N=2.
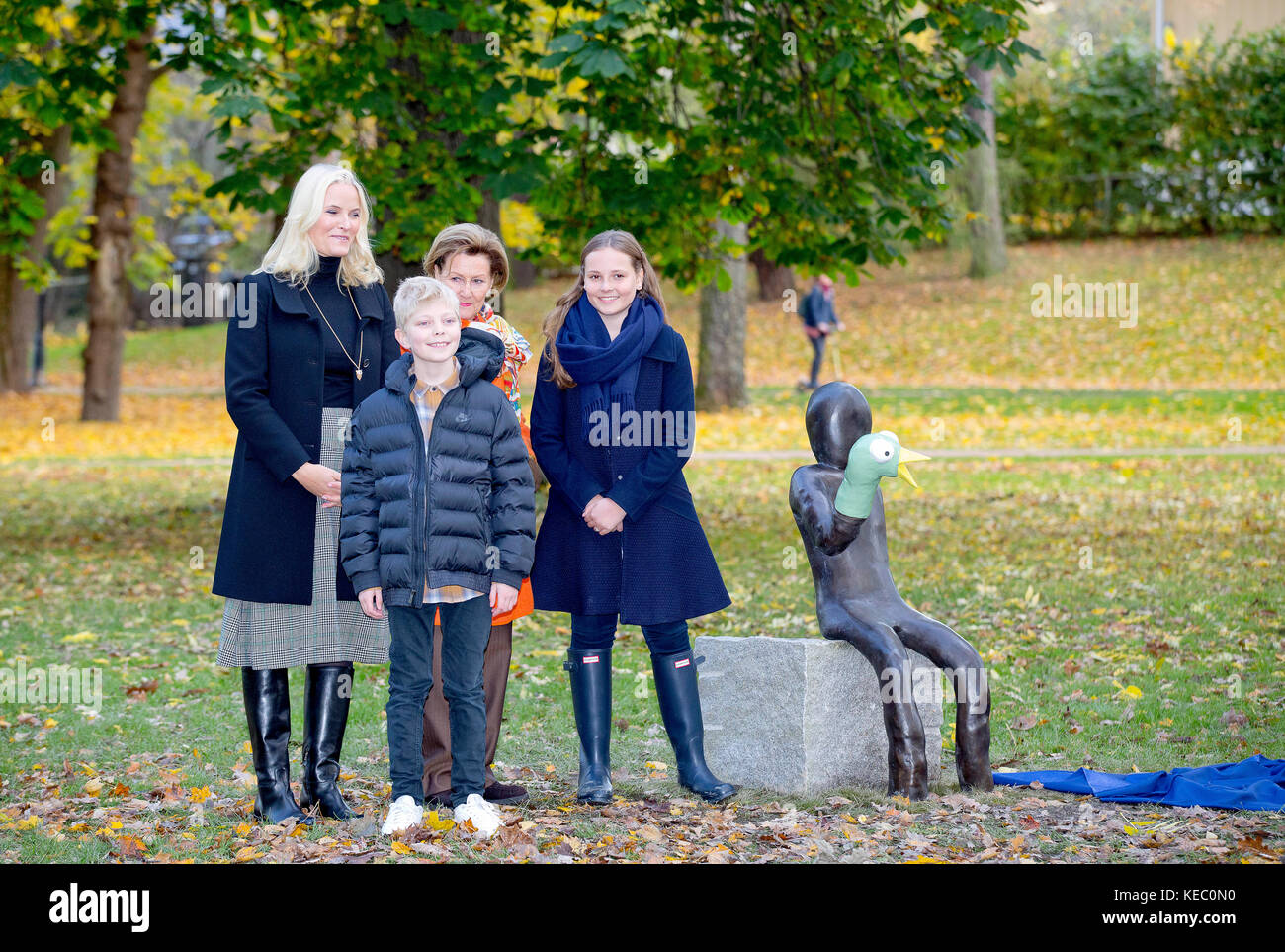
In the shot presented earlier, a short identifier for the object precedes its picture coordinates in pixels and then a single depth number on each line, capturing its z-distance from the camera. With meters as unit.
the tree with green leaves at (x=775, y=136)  9.85
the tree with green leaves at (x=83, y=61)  9.61
